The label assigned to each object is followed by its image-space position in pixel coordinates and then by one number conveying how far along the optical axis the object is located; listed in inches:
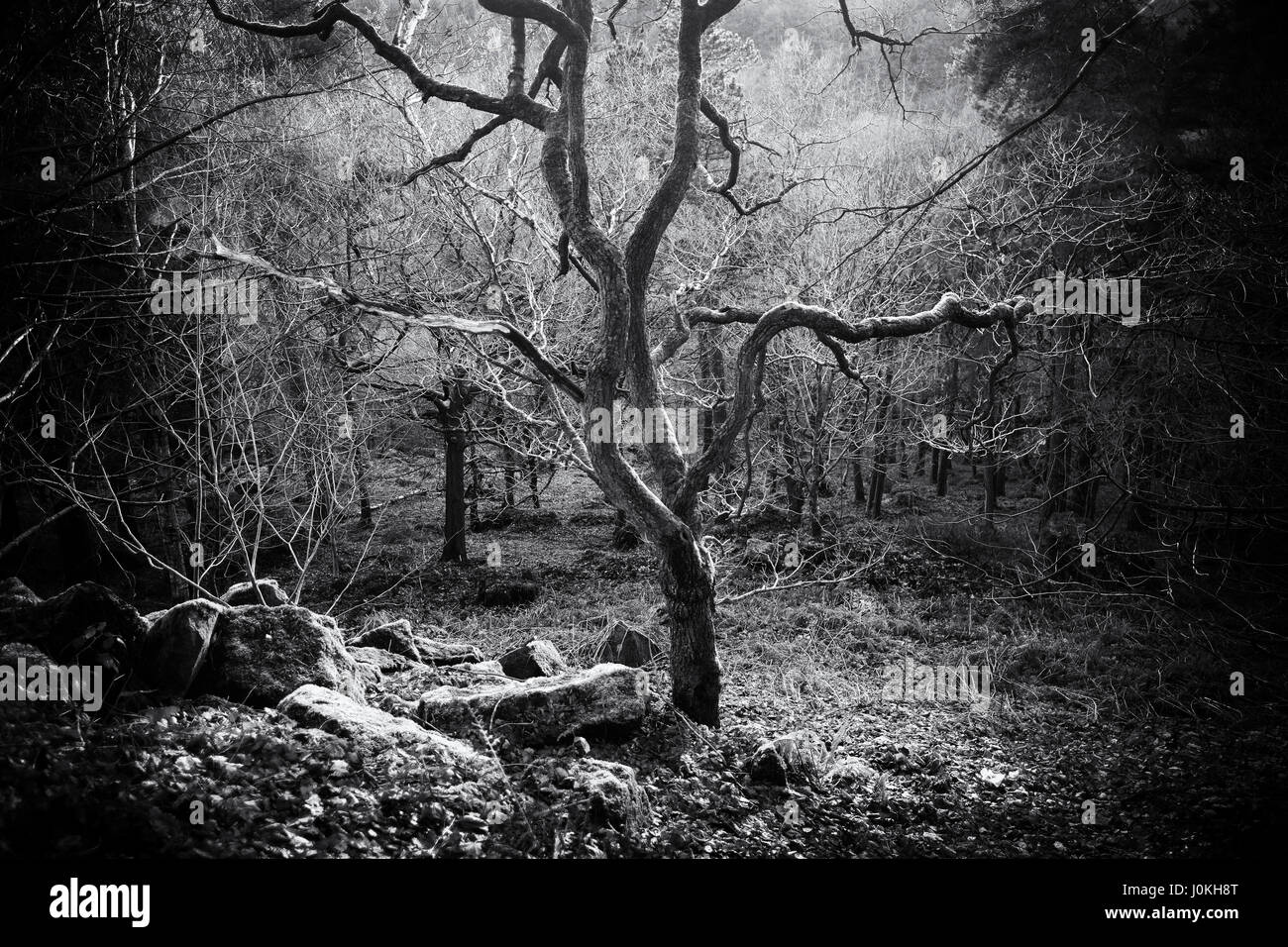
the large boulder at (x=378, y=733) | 163.5
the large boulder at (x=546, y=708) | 198.2
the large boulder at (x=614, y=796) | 156.9
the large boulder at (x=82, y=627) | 175.5
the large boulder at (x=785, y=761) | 200.1
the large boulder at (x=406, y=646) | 298.4
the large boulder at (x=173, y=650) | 179.5
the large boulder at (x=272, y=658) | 189.0
